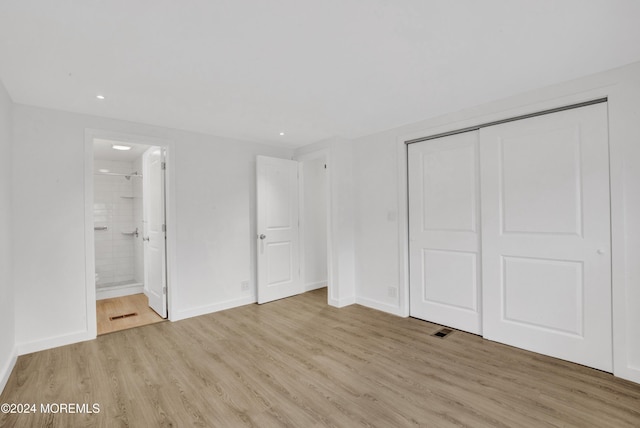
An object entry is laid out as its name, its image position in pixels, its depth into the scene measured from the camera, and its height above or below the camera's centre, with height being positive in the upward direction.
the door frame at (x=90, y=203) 3.18 +0.15
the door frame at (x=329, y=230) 4.28 -0.23
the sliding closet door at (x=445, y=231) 3.22 -0.22
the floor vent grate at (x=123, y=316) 3.90 -1.28
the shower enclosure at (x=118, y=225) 5.43 -0.14
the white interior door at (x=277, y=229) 4.42 -0.22
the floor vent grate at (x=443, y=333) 3.20 -1.28
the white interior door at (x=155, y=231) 3.81 -0.20
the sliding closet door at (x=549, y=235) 2.43 -0.22
